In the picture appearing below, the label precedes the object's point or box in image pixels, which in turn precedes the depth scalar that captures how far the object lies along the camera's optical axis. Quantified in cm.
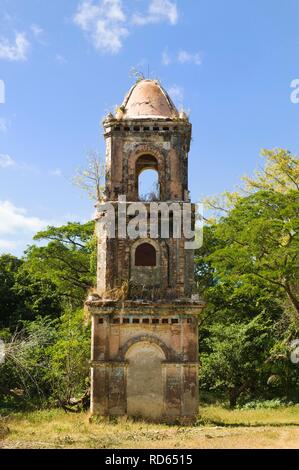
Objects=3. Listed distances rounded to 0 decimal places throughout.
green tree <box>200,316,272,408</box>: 2675
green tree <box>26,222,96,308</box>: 3119
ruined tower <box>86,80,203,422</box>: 1823
